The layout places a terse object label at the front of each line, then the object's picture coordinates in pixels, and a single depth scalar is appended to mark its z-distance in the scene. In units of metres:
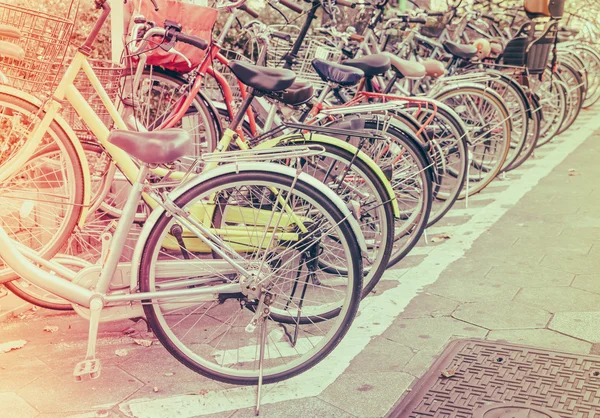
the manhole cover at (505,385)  3.10
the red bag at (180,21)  4.07
